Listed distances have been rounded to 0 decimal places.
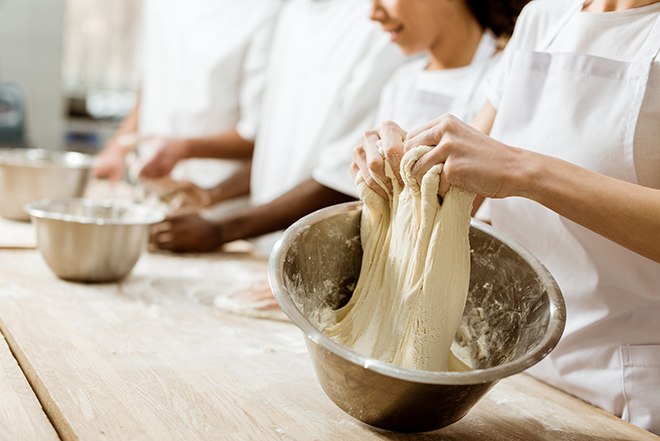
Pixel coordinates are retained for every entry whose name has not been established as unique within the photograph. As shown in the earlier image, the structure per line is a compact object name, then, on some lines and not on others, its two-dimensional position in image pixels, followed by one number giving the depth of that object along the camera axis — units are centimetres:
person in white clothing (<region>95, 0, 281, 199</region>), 224
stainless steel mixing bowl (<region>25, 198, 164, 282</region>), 122
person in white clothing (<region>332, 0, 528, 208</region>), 133
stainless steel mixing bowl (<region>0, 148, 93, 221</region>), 171
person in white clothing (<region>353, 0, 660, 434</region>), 74
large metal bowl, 65
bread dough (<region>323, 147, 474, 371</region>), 78
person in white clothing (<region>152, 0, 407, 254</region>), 171
